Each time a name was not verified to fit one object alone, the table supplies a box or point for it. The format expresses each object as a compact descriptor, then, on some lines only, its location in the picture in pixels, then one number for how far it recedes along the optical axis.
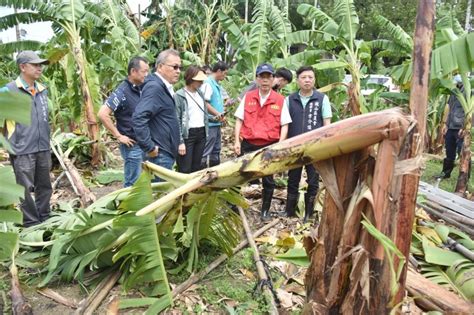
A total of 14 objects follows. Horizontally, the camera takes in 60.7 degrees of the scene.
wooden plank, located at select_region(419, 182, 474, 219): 4.45
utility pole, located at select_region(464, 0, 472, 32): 13.66
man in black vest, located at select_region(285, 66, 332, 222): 4.41
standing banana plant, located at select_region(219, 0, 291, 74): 9.01
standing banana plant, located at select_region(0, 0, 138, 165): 7.05
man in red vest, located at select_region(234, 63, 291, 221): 4.54
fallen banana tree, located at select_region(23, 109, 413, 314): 1.81
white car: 15.66
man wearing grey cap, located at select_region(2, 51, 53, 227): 3.83
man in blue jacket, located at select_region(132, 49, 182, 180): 3.66
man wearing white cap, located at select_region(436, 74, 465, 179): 7.03
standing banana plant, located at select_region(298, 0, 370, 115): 7.23
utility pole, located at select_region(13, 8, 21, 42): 11.62
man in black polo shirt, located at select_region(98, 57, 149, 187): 4.31
